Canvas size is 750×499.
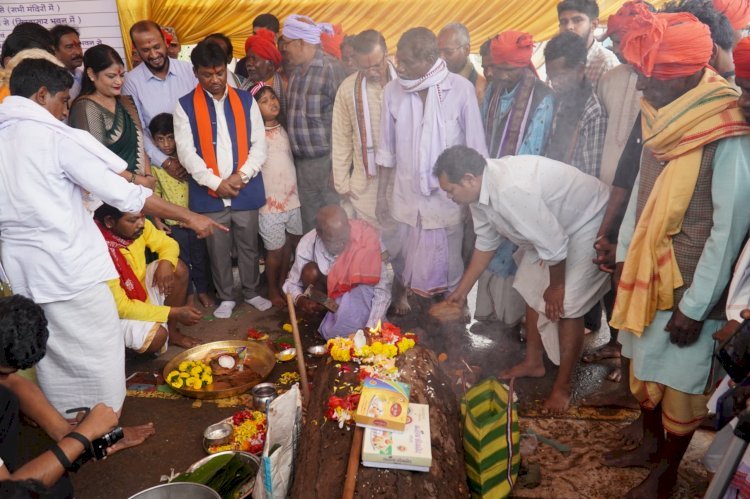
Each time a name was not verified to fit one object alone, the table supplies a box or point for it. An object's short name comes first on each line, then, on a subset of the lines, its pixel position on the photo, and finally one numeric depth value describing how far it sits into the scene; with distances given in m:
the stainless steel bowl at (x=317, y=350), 4.64
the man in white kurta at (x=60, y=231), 3.03
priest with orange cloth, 4.65
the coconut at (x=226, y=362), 4.48
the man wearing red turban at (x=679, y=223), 2.55
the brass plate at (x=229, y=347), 4.14
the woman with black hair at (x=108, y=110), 4.64
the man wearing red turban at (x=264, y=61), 5.88
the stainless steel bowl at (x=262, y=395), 3.92
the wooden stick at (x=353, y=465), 2.49
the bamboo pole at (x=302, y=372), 3.79
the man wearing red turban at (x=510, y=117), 4.40
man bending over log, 3.56
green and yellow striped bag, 2.91
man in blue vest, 5.04
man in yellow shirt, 4.13
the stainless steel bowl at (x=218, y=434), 3.59
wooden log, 2.59
